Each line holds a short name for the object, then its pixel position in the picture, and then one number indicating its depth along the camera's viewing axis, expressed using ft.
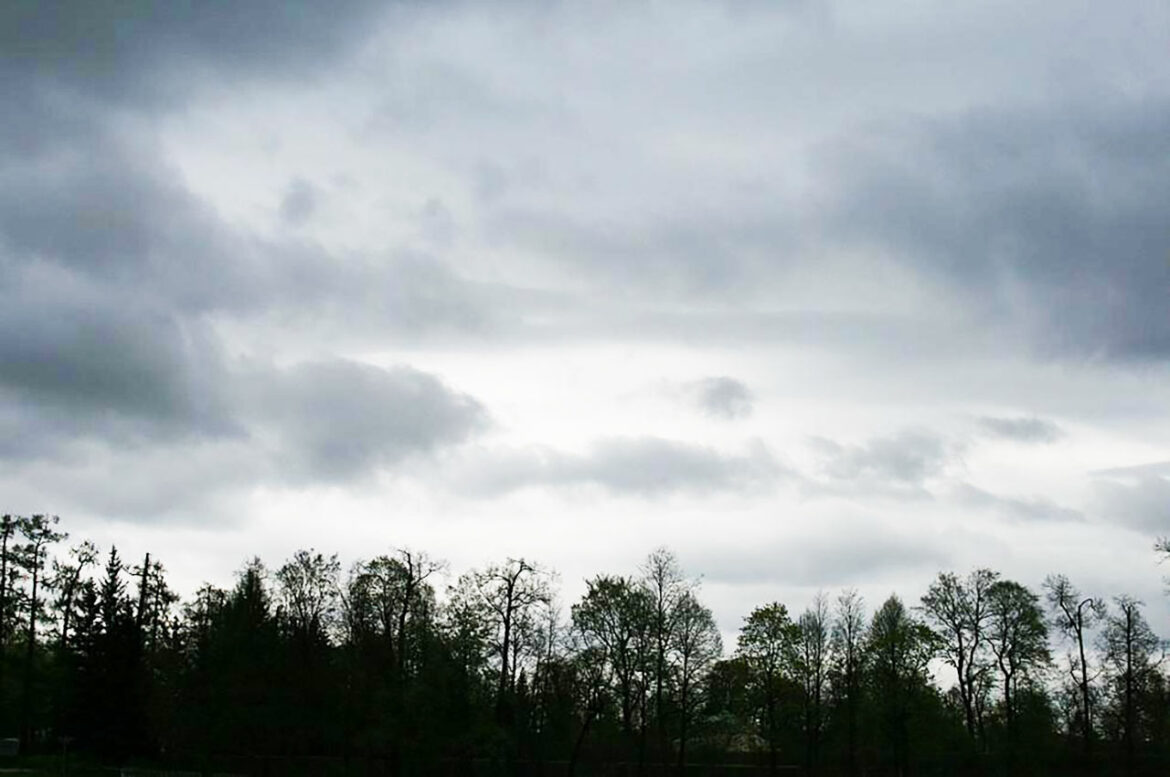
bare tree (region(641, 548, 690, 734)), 272.72
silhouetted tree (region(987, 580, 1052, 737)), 274.57
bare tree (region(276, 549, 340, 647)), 296.92
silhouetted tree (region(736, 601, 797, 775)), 284.41
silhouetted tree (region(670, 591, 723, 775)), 273.54
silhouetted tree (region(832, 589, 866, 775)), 289.33
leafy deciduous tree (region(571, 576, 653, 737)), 274.57
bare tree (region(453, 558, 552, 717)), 274.98
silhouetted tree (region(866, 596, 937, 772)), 272.10
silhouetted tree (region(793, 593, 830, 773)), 287.89
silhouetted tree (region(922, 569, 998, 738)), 281.54
